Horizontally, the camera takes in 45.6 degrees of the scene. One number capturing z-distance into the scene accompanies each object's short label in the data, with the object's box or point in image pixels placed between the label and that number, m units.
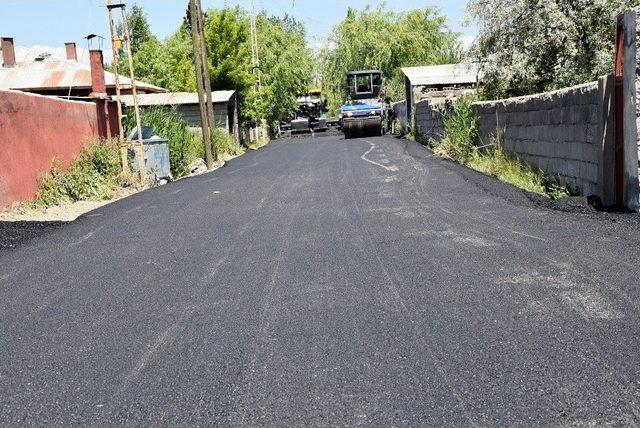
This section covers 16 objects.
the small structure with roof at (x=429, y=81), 40.88
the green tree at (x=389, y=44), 69.31
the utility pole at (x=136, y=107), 21.28
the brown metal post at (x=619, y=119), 10.17
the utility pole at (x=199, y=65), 28.02
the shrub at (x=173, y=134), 25.23
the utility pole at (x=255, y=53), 58.30
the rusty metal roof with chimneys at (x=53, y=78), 29.31
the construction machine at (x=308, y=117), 66.19
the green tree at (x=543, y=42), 19.95
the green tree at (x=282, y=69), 63.25
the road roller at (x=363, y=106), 43.62
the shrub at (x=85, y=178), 16.58
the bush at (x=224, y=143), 33.12
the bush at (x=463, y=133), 19.88
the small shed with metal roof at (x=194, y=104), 42.75
